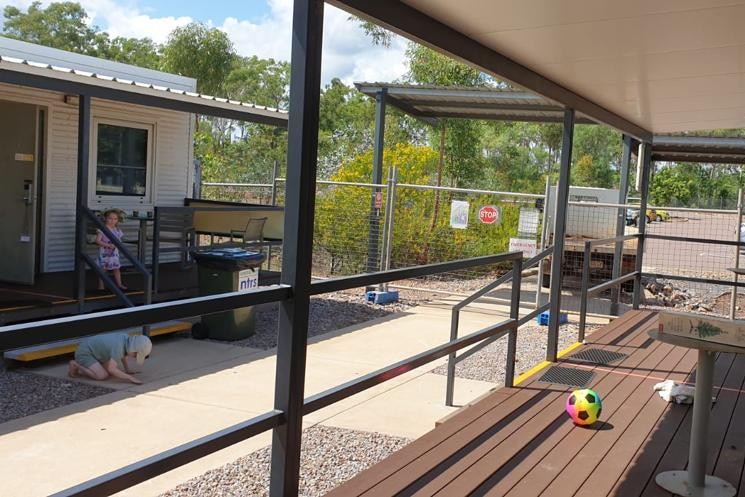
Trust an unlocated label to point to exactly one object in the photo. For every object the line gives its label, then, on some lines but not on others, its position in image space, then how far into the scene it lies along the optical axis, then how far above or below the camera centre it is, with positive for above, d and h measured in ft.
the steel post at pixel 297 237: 8.65 -0.51
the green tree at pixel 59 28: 168.55 +35.20
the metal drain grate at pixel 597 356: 19.84 -3.95
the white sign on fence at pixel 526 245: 34.24 -1.74
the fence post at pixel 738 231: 31.64 -0.48
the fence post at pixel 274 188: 40.18 +0.27
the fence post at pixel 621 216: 33.60 -0.14
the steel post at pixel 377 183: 38.75 +0.84
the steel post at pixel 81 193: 24.89 -0.38
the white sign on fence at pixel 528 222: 36.14 -0.71
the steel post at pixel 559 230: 19.08 -0.54
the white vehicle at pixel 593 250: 41.68 -1.95
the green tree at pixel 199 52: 98.22 +18.21
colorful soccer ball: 13.76 -3.68
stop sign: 37.42 -0.45
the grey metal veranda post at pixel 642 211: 27.99 +0.12
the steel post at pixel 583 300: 22.32 -2.70
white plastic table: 10.10 -3.15
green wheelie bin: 27.12 -3.50
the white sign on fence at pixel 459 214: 37.70 -0.55
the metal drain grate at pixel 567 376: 17.28 -4.01
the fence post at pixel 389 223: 36.11 -1.17
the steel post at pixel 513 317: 15.80 -2.46
